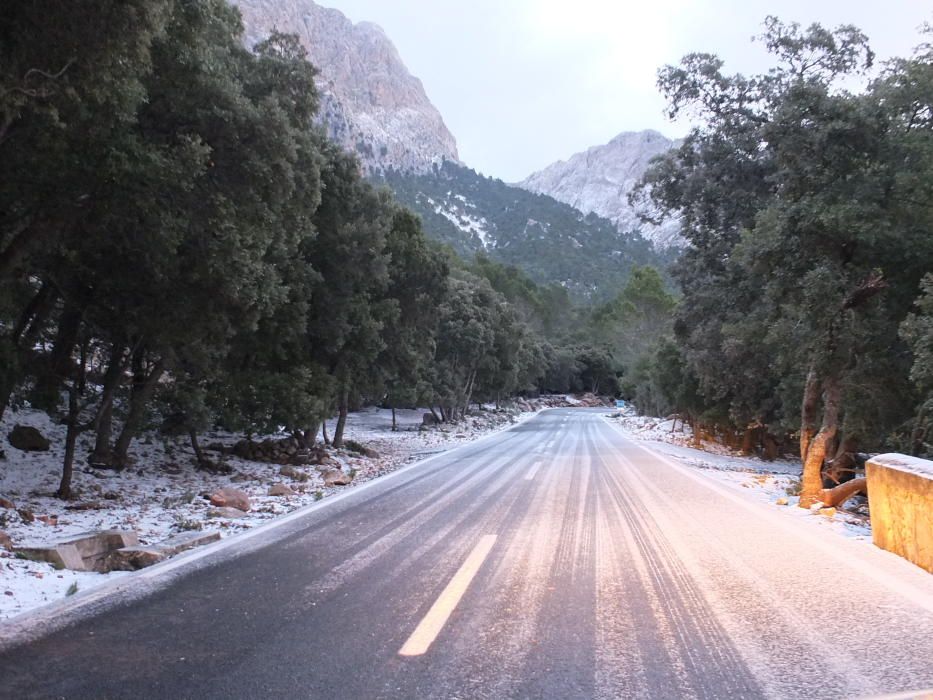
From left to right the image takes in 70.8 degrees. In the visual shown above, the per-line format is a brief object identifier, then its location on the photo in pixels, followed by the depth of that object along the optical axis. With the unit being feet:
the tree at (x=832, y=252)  39.24
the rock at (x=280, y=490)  41.06
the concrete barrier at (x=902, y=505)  20.99
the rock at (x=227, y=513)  32.35
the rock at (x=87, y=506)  32.89
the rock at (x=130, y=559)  21.84
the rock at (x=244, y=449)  60.30
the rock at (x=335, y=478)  48.26
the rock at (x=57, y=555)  21.12
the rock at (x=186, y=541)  23.93
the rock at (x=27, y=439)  45.27
